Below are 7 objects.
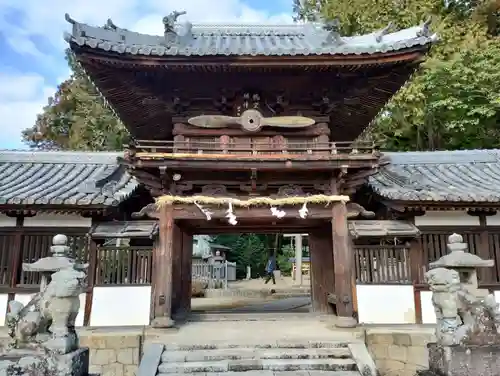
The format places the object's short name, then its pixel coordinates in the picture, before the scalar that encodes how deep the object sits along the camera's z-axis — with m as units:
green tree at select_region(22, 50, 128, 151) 24.73
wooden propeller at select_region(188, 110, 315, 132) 9.53
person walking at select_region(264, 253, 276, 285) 27.75
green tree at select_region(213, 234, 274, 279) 34.94
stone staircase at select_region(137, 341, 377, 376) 6.96
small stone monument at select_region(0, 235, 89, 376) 5.07
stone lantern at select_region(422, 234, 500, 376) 5.41
